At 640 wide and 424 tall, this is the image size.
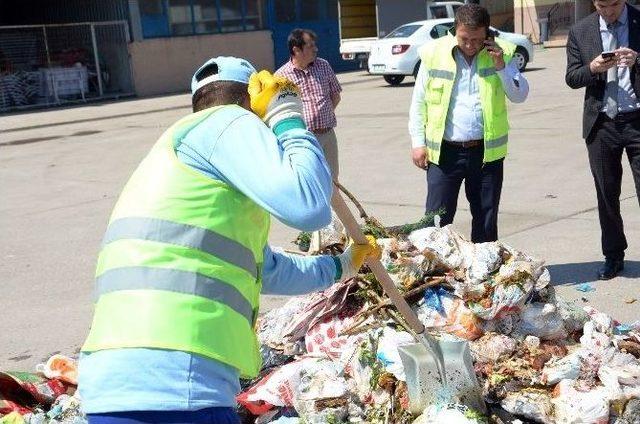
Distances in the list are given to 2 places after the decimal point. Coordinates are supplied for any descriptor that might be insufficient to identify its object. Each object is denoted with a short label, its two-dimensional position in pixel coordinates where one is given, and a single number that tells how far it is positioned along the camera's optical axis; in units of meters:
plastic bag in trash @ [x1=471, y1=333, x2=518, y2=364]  3.89
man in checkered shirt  7.12
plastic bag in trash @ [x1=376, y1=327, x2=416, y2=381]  3.61
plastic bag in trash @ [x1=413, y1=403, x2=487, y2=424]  3.20
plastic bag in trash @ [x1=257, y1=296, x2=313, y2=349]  4.22
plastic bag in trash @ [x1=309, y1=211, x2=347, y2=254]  4.43
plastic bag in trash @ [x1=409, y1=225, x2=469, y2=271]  4.34
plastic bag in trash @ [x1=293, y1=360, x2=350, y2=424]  3.56
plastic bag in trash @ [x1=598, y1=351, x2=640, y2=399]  3.55
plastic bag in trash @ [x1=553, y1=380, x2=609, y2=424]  3.44
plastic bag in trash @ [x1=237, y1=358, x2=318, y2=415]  3.72
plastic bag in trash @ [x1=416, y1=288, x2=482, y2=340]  4.05
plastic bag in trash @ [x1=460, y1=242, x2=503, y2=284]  4.27
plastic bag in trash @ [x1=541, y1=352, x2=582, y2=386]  3.70
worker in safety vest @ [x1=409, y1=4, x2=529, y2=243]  5.33
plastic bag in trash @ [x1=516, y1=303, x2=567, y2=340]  4.10
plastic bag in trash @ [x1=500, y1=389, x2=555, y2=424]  3.52
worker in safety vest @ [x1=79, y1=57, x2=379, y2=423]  1.99
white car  21.44
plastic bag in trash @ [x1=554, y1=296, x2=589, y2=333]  4.23
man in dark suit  5.35
